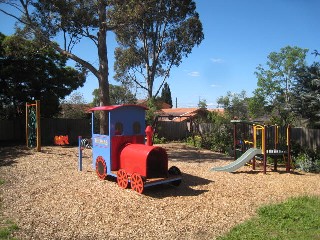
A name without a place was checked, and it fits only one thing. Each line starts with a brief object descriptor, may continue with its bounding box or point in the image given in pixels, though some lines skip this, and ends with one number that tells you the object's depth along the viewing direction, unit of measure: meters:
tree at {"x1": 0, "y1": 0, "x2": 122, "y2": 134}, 16.97
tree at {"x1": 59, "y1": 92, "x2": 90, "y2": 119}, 31.91
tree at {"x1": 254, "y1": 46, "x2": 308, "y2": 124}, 55.00
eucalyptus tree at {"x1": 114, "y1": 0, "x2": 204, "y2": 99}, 26.65
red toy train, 8.66
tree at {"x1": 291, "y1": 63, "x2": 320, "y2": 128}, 13.93
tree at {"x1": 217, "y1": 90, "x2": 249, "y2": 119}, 59.39
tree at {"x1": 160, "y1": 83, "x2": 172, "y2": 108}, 78.31
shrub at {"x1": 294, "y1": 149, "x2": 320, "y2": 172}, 12.38
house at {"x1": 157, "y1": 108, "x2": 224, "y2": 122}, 44.92
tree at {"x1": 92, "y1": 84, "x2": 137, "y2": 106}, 53.05
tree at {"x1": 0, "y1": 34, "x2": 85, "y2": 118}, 21.00
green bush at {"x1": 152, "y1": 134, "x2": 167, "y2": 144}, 24.00
